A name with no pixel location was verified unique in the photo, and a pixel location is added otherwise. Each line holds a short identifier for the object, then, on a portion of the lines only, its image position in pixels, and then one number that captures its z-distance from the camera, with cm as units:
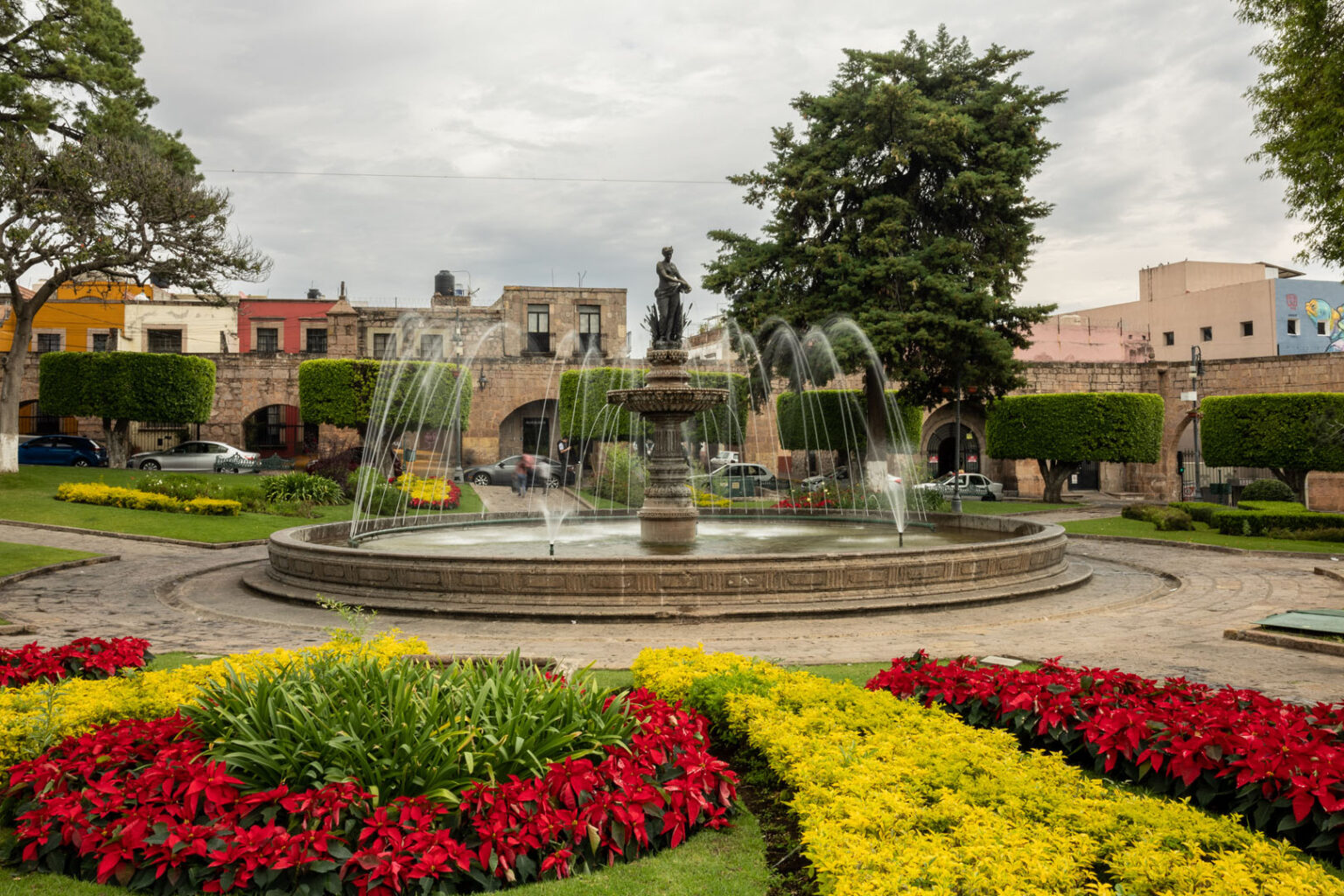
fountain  929
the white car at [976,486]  3156
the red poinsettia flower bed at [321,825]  326
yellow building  4097
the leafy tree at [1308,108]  1502
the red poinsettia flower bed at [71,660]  542
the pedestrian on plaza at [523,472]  3116
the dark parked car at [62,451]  3095
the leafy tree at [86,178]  2078
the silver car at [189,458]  3139
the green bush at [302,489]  2205
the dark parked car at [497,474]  3375
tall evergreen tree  2233
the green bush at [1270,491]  2484
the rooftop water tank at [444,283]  4488
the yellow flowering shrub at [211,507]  1970
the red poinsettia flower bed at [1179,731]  373
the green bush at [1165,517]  1941
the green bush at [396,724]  365
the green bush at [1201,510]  1995
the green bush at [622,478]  2534
